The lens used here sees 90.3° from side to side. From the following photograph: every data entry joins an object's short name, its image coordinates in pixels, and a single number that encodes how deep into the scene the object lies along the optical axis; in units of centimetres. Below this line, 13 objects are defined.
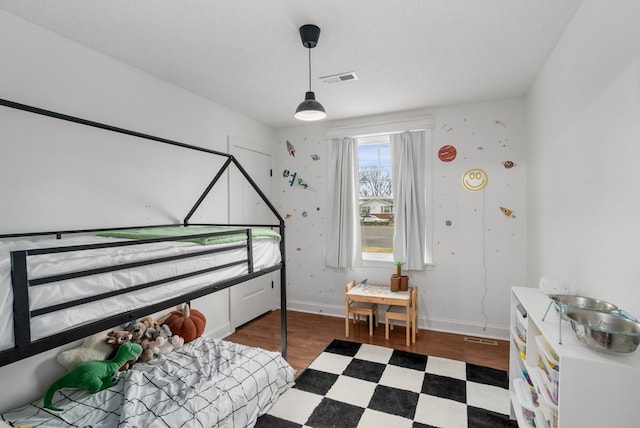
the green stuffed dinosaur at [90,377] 180
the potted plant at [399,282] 337
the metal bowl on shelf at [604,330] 105
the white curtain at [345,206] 383
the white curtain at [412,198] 349
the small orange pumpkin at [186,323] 257
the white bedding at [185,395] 167
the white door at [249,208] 351
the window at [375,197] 379
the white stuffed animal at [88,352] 196
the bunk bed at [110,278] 105
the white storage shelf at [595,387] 104
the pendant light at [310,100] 188
